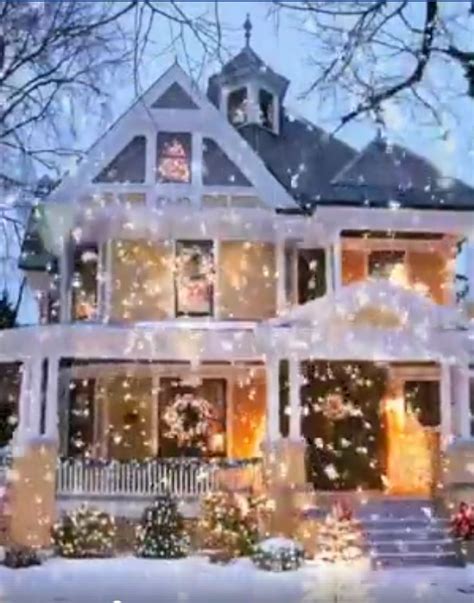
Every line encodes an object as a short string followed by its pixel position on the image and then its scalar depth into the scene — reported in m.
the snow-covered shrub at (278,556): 11.25
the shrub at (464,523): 12.37
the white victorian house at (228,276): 15.30
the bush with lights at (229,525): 12.38
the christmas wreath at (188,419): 15.73
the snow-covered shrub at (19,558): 11.54
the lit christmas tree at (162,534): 12.54
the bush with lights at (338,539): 11.92
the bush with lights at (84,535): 12.70
